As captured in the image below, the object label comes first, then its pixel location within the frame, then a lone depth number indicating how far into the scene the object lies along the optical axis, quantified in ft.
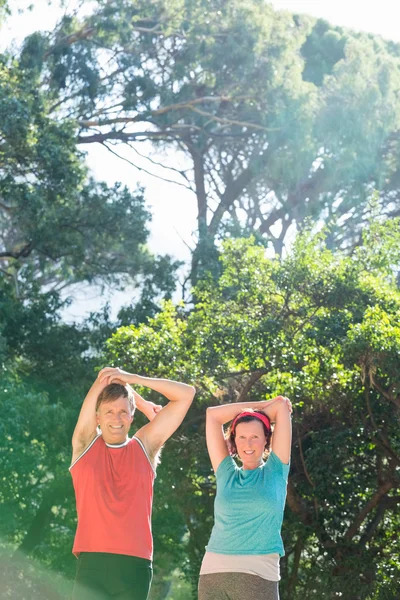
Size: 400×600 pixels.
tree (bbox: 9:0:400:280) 58.75
